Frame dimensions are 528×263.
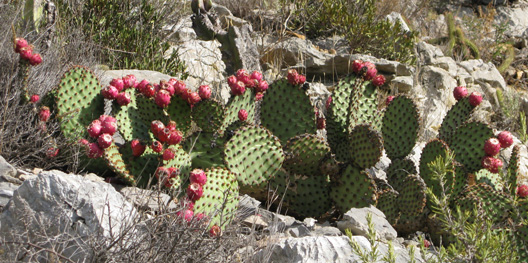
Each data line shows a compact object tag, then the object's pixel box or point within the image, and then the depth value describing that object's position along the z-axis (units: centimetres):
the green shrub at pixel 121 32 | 650
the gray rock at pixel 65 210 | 257
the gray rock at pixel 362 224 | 358
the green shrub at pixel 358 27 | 862
